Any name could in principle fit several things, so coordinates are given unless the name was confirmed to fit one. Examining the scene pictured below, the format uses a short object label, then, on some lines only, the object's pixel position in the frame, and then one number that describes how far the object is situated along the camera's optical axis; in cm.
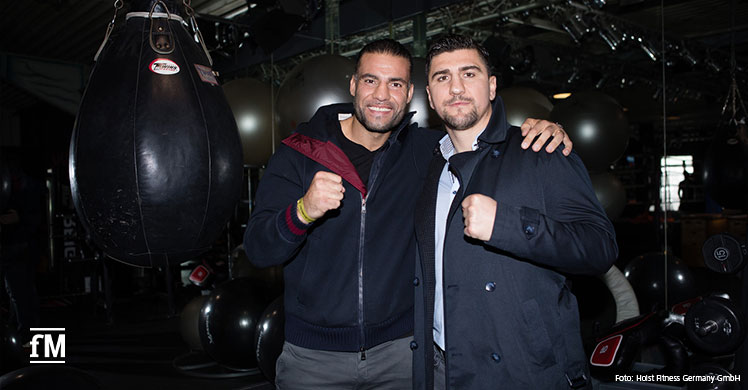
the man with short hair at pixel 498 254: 120
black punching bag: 124
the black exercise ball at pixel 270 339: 288
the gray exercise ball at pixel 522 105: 379
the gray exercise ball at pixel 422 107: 280
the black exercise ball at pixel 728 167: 417
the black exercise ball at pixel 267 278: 351
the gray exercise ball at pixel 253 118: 366
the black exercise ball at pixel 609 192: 515
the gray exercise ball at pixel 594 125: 448
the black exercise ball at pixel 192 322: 394
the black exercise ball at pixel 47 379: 207
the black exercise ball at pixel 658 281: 398
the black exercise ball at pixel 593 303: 533
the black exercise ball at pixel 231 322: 324
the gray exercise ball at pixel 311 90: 307
